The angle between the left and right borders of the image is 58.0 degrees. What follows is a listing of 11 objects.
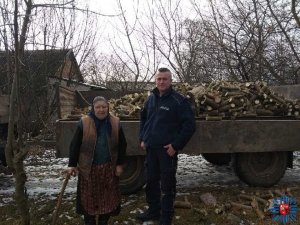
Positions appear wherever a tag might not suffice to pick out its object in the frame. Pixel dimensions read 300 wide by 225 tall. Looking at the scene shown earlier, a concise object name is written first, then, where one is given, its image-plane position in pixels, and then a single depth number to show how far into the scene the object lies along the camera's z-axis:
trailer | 3.91
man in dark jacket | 2.97
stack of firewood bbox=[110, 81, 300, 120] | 4.20
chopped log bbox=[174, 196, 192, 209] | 3.56
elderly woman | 2.68
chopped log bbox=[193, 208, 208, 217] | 3.41
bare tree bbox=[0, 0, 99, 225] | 2.76
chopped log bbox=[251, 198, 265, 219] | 3.30
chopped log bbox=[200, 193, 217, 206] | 3.71
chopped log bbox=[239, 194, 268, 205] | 3.66
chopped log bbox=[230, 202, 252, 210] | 3.52
